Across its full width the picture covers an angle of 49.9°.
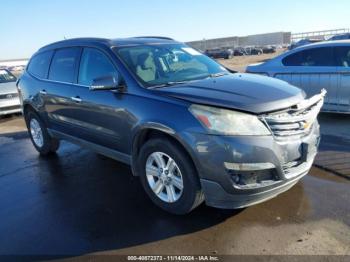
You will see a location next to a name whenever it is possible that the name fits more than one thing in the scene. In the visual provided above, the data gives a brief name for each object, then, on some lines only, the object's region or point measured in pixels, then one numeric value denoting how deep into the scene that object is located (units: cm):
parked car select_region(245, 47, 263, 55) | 6116
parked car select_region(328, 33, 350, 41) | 2513
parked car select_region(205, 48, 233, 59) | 5176
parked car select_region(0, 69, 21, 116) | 1127
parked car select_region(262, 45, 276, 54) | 6143
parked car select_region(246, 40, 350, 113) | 752
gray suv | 346
